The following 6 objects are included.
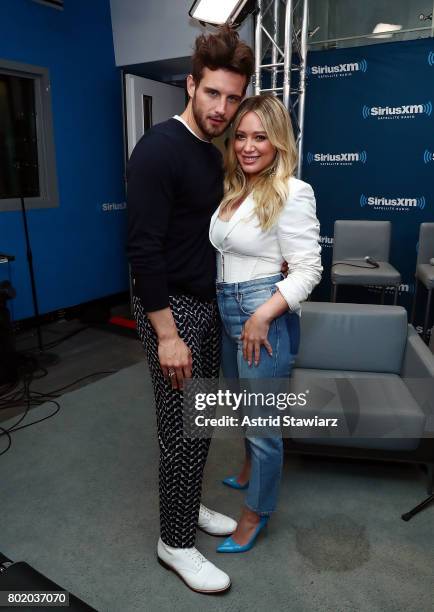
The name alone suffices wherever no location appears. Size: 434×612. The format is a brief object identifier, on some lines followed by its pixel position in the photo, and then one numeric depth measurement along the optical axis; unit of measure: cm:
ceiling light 370
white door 428
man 122
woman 135
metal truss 387
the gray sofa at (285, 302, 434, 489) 193
